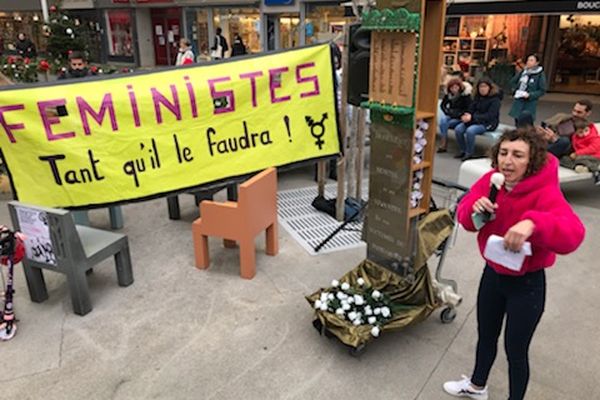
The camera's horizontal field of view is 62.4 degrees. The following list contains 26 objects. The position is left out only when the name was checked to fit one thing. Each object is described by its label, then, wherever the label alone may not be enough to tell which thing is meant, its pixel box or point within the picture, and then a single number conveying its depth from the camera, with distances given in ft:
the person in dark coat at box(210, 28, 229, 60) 52.54
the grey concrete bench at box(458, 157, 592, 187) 20.56
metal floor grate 17.16
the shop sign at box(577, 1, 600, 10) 32.63
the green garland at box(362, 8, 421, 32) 9.64
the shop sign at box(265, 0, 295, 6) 52.70
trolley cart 11.22
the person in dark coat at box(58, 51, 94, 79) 25.77
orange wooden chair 14.39
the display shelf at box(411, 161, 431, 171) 10.90
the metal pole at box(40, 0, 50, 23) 49.59
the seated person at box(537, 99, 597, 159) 20.89
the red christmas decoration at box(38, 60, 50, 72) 35.42
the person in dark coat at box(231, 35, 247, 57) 50.03
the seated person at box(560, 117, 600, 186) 20.74
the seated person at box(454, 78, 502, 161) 26.22
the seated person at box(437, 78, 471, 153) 27.68
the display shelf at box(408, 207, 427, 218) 11.25
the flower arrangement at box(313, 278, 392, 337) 11.32
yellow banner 14.44
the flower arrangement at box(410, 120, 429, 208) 10.82
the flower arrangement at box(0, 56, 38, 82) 35.24
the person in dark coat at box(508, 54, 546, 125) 28.09
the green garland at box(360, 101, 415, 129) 10.31
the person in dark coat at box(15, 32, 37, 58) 50.85
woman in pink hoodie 7.55
